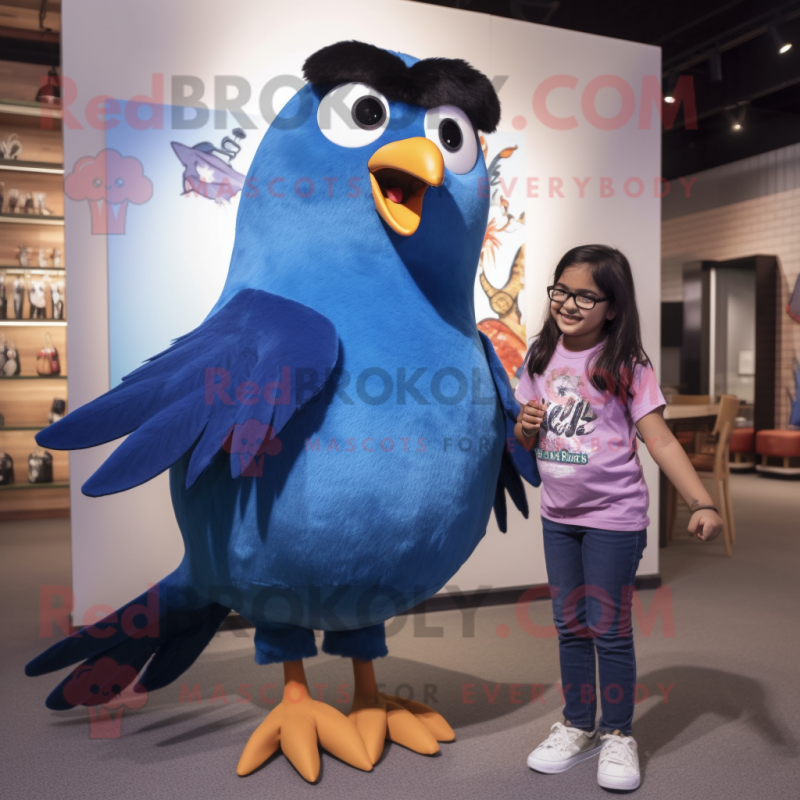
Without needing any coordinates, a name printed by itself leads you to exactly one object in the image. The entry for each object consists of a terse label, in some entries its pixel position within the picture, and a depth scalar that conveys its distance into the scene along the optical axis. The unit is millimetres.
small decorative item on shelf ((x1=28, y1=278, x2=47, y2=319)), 4973
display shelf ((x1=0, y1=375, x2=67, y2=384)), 4840
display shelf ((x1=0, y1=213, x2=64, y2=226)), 4883
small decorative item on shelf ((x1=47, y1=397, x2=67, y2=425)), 5059
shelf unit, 4934
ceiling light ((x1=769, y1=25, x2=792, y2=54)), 4906
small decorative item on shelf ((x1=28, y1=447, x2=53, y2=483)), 4902
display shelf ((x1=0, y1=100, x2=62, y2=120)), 4883
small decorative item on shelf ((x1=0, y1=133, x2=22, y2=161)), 4992
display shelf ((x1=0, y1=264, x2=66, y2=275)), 4902
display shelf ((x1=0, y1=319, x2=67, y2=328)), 4887
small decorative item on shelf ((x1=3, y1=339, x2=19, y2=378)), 4871
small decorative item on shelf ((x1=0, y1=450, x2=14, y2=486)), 4898
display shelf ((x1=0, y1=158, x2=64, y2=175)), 4895
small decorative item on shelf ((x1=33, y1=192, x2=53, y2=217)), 5004
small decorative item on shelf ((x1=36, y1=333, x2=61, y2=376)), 4977
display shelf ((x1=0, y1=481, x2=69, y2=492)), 4793
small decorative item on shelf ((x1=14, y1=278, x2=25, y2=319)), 4930
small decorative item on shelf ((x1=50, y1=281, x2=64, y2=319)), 5024
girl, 1549
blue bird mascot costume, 1287
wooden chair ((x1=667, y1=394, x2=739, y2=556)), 3879
